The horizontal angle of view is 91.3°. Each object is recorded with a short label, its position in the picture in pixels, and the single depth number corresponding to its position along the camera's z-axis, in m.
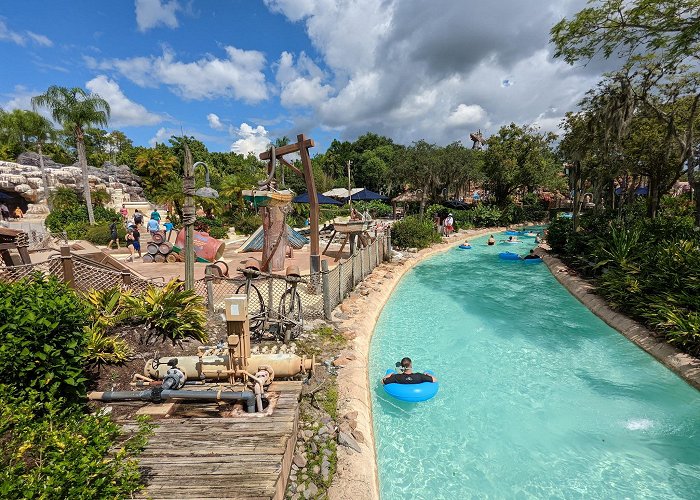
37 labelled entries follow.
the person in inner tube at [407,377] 6.73
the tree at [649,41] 10.32
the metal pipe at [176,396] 4.48
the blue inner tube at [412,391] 6.57
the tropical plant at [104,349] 5.58
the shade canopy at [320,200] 24.94
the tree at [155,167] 42.53
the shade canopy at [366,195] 30.25
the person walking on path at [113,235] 17.50
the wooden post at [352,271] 11.07
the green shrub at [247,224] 23.82
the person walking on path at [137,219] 19.24
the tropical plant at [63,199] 25.44
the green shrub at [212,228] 21.36
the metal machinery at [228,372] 4.55
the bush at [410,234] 20.09
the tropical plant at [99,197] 28.33
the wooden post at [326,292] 8.33
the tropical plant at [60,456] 2.21
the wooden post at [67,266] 6.73
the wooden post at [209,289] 7.96
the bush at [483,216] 31.53
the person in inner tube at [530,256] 18.94
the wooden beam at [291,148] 10.17
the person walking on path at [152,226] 15.43
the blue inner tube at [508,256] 19.59
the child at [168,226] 20.72
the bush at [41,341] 3.66
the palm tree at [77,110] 22.58
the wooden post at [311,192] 10.22
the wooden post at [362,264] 12.27
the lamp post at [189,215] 6.83
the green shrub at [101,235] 18.72
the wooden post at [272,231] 11.02
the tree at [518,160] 32.91
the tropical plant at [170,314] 6.64
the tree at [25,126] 36.38
